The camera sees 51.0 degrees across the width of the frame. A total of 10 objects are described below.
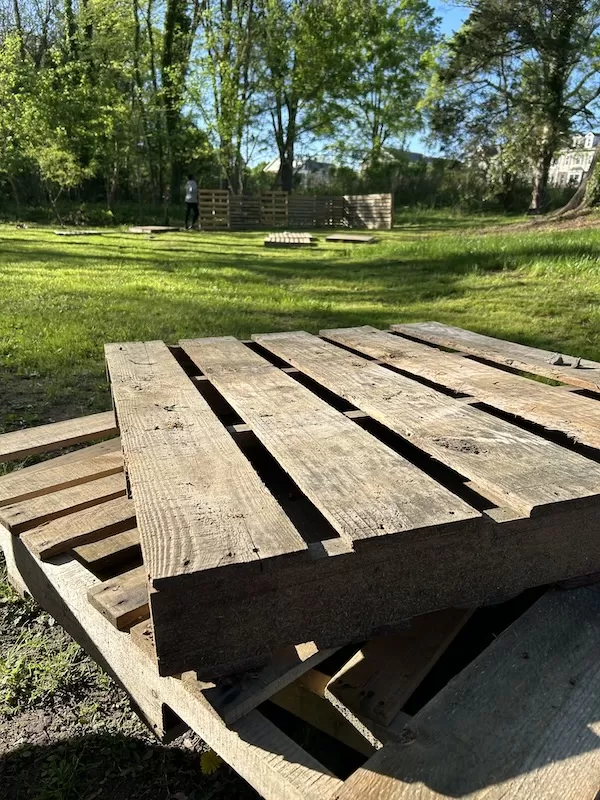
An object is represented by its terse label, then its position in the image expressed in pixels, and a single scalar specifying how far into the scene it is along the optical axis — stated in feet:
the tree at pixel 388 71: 106.42
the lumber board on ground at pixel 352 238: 52.60
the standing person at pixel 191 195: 68.85
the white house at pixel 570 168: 148.66
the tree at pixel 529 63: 67.56
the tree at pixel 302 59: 96.12
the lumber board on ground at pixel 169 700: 4.10
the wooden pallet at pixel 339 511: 4.09
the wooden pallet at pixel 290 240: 50.01
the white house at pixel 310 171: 121.19
